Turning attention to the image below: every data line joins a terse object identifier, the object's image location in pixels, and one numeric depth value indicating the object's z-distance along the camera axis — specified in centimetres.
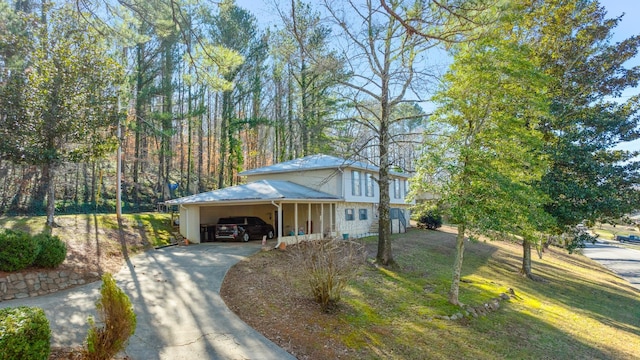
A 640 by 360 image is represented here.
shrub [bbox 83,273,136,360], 431
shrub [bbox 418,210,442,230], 2755
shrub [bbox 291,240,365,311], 748
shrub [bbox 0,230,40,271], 761
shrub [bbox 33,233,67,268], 820
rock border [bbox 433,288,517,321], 841
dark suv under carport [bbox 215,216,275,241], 1598
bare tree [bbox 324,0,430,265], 1120
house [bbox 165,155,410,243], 1566
